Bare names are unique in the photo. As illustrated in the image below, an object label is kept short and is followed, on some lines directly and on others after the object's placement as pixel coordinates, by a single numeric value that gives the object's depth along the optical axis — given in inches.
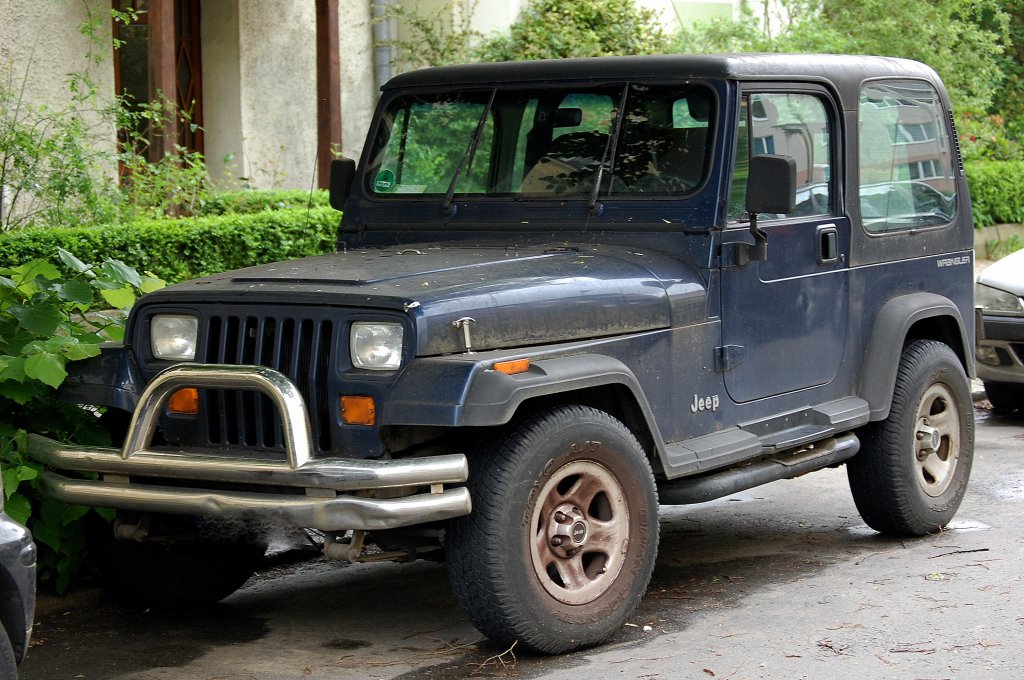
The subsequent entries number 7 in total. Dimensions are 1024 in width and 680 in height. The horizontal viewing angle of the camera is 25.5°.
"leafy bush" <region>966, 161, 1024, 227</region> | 1109.9
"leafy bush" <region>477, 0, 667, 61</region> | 953.9
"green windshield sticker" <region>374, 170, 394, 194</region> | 394.7
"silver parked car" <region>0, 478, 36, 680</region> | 227.1
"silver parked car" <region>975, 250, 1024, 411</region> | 574.4
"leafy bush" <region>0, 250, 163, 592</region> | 325.5
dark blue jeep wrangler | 286.3
